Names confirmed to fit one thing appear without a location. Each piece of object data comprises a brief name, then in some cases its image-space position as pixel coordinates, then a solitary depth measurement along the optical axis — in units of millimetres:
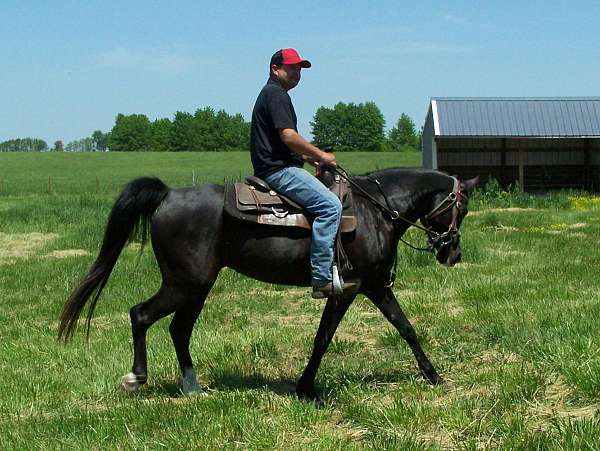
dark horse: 6184
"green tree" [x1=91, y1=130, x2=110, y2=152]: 175250
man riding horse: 5891
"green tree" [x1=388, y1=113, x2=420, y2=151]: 140100
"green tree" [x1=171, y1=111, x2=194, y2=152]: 125688
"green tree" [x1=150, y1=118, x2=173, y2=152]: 127500
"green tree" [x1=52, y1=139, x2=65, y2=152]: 176500
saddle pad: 6074
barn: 29250
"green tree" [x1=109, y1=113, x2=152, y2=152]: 131000
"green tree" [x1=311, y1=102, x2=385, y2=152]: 128000
